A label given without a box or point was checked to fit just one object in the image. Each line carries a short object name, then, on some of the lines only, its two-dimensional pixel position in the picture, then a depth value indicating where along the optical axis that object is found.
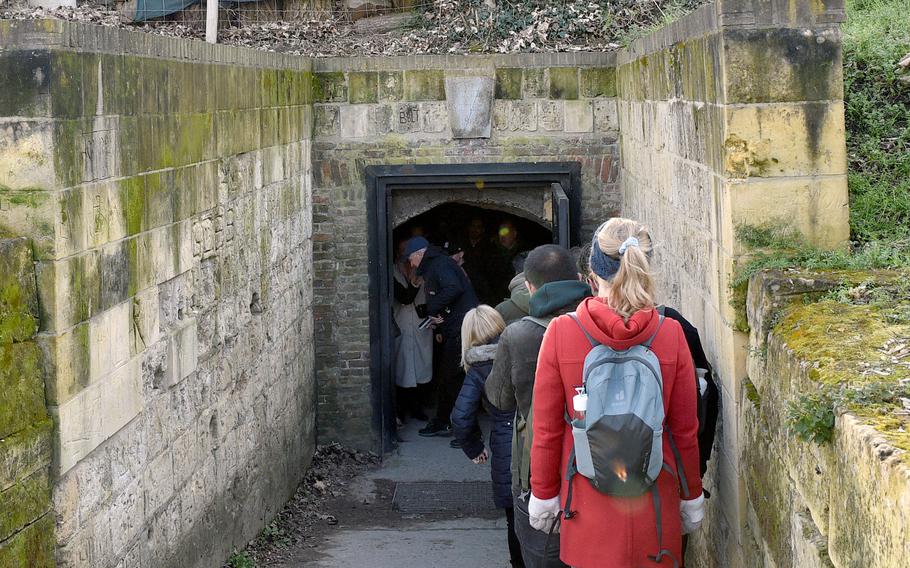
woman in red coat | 3.66
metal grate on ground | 8.59
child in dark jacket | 5.61
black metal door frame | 9.66
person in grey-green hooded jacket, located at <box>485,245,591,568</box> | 4.48
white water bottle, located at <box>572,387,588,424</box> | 3.60
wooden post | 13.65
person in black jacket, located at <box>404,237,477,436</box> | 10.35
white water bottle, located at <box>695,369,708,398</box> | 4.21
